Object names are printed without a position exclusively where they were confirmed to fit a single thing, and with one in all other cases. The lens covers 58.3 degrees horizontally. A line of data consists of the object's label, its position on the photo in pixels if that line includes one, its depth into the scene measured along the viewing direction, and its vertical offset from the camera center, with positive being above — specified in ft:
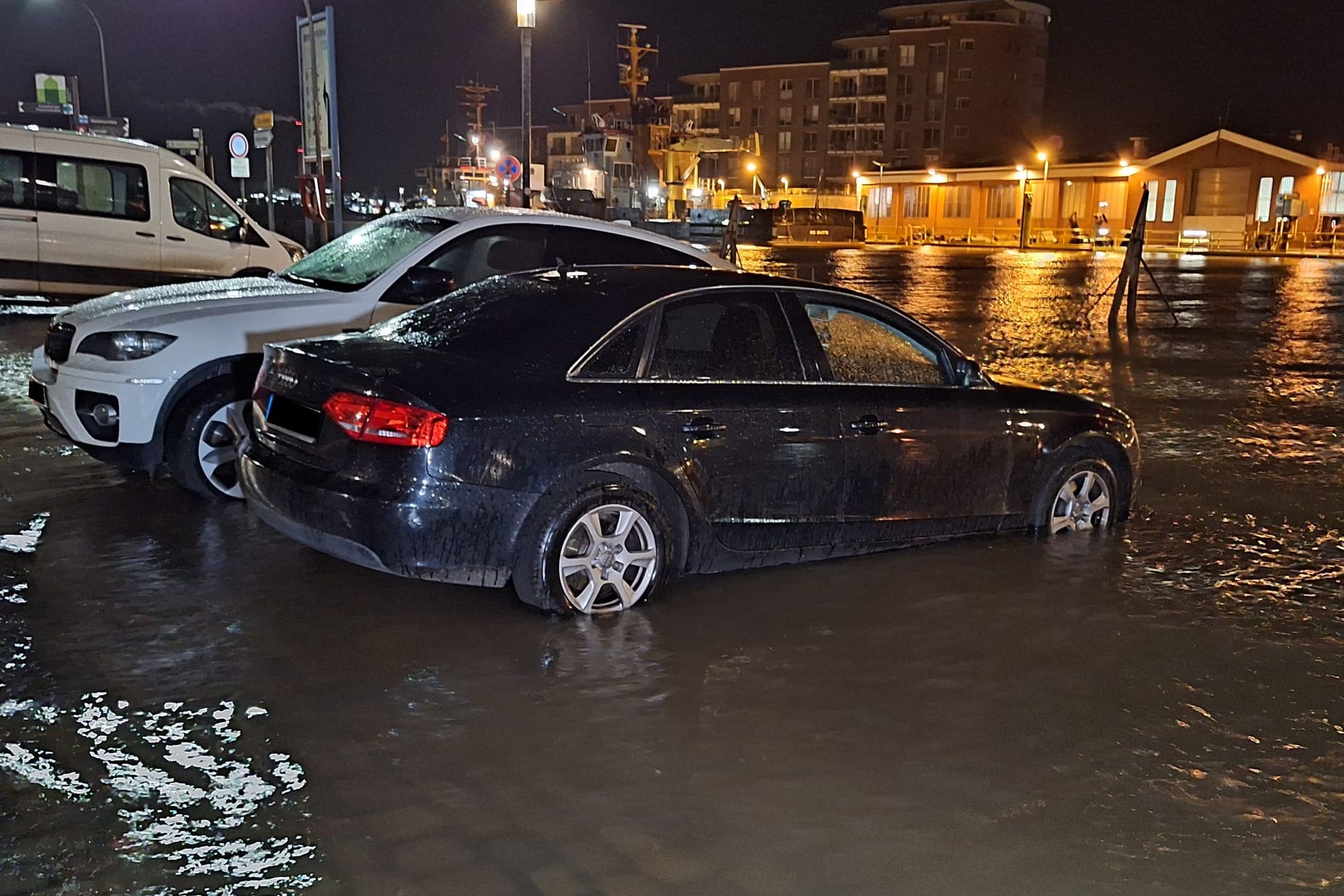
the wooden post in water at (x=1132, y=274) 63.21 -2.56
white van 46.80 -0.37
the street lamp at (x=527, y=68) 62.80 +8.07
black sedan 16.52 -3.20
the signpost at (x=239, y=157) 84.48 +3.86
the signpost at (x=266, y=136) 83.87 +5.37
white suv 22.56 -2.52
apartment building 281.13 +30.76
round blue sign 68.18 +2.65
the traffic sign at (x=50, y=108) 129.90 +10.88
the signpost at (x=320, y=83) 77.41 +8.85
